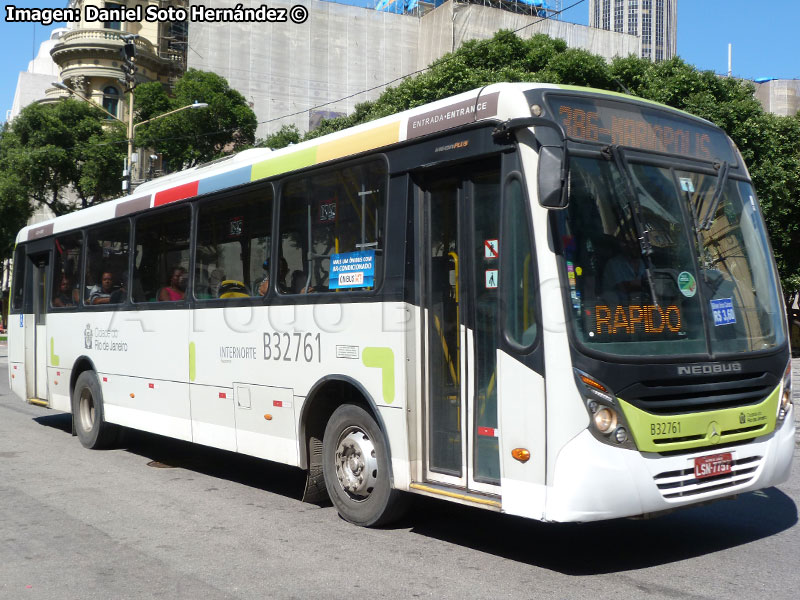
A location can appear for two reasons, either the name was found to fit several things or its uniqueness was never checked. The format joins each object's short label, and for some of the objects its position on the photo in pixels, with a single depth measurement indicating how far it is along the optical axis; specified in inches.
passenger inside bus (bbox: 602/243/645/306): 207.9
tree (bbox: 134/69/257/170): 1622.8
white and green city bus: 203.0
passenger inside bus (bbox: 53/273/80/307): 457.7
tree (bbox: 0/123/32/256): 1584.6
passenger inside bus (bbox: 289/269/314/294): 286.7
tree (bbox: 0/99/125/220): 1596.9
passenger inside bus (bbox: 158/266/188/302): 357.1
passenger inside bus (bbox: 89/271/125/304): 413.4
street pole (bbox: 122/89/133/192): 992.9
